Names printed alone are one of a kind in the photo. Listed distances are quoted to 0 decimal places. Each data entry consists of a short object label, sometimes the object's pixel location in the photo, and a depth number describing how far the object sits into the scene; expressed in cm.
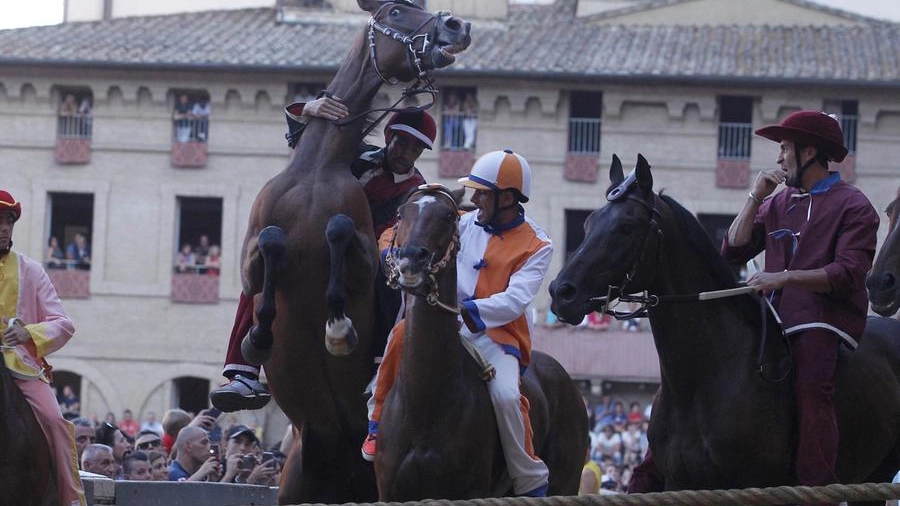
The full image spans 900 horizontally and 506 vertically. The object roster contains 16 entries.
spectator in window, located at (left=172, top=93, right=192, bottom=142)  3672
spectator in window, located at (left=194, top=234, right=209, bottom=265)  3659
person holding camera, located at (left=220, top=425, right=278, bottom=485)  1216
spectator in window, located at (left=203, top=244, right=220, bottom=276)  3634
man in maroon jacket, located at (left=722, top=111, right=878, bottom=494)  733
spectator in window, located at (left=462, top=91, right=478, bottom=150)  3572
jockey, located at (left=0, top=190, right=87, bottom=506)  852
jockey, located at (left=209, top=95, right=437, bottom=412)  848
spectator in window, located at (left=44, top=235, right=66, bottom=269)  3672
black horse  729
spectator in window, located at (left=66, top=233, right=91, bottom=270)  3669
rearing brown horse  801
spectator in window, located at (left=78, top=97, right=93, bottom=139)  3697
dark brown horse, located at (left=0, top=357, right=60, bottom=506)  825
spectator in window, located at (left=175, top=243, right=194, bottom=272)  3659
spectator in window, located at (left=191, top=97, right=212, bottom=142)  3659
